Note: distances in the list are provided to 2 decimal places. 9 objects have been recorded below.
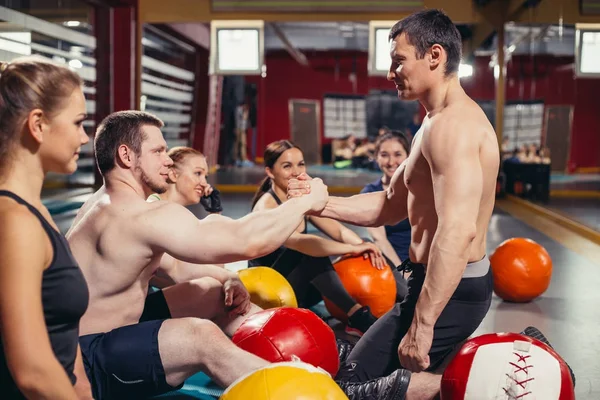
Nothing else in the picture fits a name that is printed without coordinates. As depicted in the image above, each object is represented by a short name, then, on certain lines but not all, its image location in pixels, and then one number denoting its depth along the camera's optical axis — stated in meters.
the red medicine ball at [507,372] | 2.49
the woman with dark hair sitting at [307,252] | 4.34
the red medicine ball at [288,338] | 2.99
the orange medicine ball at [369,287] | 4.47
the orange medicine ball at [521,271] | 5.11
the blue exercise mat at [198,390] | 3.27
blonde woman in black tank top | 1.73
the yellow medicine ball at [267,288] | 4.10
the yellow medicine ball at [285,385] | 2.13
